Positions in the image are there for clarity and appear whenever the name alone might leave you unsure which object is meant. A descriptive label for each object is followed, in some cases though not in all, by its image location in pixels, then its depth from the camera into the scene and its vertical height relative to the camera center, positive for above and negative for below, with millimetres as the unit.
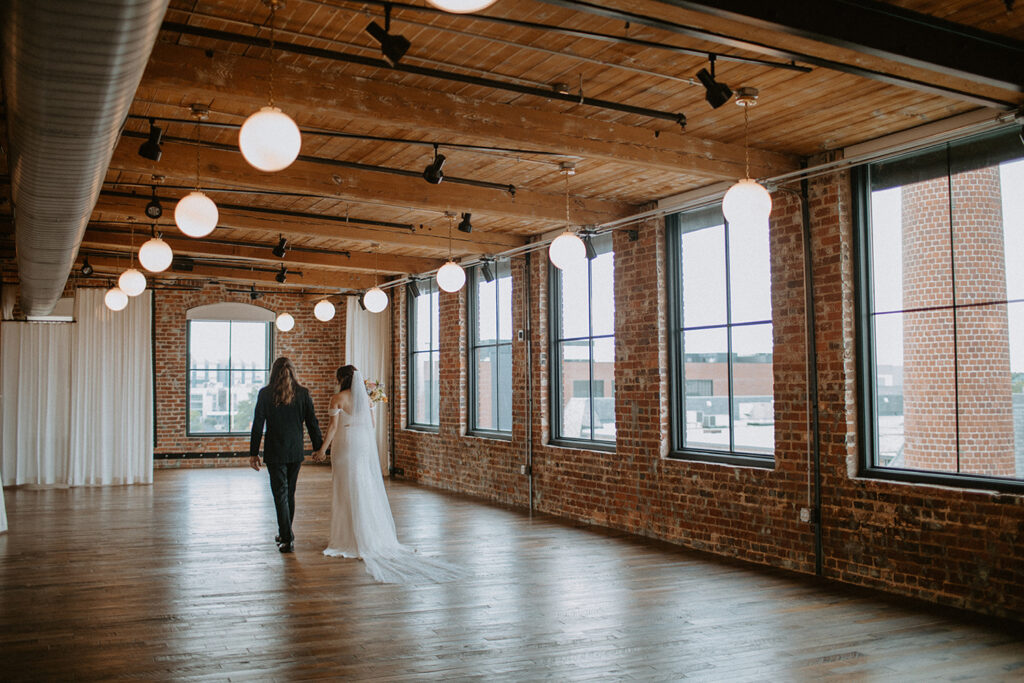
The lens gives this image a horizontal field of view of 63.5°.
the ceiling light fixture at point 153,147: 5598 +1591
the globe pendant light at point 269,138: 3676 +1079
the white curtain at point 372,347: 14145 +544
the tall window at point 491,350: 11008 +376
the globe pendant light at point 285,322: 14398 +1004
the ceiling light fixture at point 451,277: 8547 +1037
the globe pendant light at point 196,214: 5355 +1086
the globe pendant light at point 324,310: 11836 +989
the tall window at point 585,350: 9180 +299
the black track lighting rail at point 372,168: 6664 +1819
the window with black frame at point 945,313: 5512 +410
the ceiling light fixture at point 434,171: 6199 +1554
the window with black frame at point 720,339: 7258 +321
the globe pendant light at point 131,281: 8547 +1043
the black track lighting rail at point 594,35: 4143 +1787
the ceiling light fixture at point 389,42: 3990 +1621
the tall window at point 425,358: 13094 +330
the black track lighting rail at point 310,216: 8781 +1832
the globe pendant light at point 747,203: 5102 +1052
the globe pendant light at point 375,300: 10562 +1006
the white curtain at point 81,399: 12906 -260
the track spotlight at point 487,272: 10547 +1351
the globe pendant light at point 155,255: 6730 +1029
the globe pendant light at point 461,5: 2574 +1166
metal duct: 2730 +1171
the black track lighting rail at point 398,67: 4422 +1806
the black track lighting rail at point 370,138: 5921 +1821
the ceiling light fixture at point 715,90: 4598 +1579
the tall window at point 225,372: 15719 +162
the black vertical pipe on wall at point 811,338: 6555 +276
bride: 7242 -993
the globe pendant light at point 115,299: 9875 +997
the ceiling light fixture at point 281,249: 10277 +1645
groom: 7488 -516
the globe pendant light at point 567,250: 6656 +1013
